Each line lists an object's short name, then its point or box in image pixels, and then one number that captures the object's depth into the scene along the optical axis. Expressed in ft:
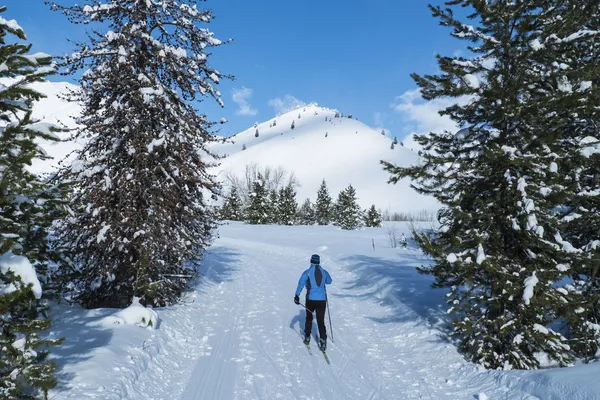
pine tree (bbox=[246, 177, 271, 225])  186.60
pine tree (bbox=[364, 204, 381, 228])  196.75
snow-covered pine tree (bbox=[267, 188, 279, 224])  190.80
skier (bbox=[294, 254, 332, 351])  29.12
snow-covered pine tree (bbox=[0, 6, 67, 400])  11.78
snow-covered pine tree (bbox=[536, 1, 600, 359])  22.72
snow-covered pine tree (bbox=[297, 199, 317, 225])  239.50
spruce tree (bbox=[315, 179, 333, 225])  219.61
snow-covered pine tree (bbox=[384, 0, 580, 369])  22.95
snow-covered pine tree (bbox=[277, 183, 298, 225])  196.34
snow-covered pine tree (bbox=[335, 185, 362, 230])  181.27
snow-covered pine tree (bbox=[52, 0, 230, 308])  31.37
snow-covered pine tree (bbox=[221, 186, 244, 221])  202.18
